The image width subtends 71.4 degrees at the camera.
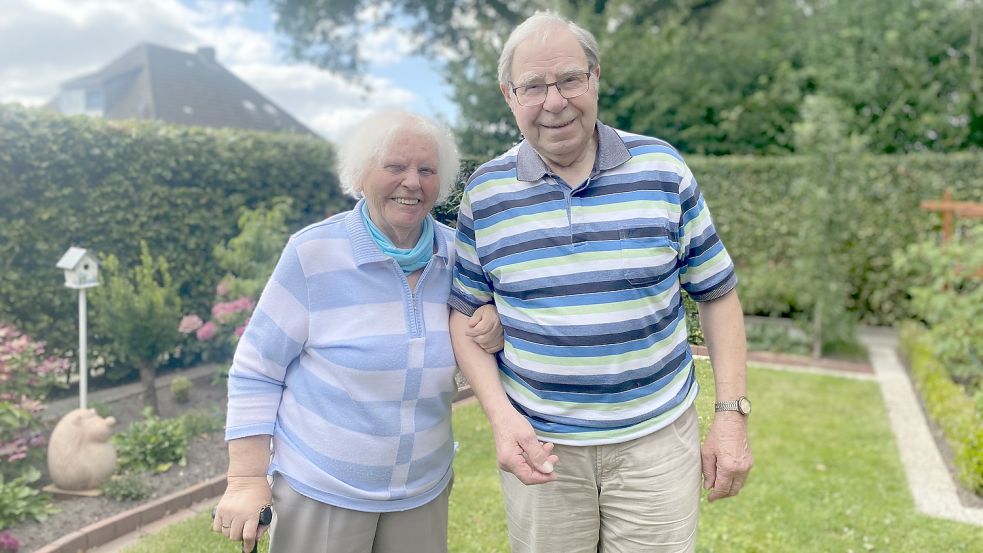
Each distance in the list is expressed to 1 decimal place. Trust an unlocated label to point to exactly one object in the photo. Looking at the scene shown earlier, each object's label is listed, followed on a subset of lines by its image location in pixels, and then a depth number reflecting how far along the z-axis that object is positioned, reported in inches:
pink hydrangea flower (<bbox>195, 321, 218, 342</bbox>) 187.0
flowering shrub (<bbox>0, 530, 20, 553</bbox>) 116.3
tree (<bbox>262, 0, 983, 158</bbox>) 398.1
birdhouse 161.8
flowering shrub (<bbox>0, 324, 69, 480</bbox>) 140.3
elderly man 57.5
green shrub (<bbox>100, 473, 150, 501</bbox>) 140.3
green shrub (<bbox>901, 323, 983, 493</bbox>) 149.1
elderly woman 59.4
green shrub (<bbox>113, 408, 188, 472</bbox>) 153.3
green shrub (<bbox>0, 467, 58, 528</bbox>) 128.0
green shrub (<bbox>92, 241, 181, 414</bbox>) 181.5
